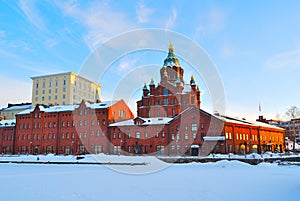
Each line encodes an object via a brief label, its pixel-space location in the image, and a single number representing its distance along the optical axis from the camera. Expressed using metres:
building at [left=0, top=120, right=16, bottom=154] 74.69
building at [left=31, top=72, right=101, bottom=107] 98.94
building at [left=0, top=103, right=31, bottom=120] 104.94
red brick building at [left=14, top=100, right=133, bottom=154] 66.81
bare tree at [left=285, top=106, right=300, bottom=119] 83.10
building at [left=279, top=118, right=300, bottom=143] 122.16
